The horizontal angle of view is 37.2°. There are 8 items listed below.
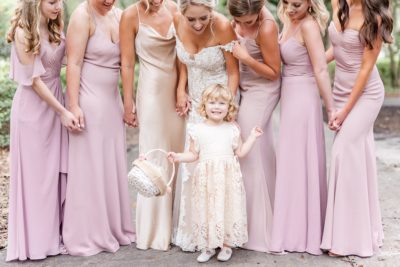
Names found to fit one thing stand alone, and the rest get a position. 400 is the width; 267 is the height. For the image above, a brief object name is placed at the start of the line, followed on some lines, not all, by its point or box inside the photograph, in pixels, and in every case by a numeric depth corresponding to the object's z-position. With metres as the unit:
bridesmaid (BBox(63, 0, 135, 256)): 5.07
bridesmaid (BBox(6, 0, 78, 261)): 4.96
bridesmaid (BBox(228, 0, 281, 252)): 4.96
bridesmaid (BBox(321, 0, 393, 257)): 4.93
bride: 4.73
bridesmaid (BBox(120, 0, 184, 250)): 5.09
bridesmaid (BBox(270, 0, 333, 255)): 5.11
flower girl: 4.86
